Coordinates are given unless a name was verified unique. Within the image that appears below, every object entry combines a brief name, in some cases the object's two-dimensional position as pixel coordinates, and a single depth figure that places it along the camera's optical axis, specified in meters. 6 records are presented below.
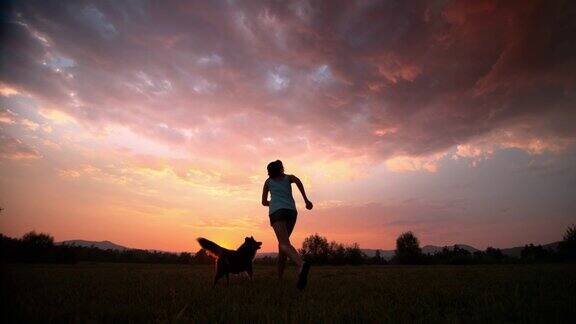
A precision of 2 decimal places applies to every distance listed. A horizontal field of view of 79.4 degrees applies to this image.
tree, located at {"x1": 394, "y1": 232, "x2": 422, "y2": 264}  38.44
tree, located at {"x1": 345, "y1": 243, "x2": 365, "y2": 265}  32.88
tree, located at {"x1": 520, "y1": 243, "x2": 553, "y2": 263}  28.94
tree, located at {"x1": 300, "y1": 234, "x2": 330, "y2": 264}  33.84
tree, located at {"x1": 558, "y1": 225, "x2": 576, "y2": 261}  29.02
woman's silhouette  6.58
